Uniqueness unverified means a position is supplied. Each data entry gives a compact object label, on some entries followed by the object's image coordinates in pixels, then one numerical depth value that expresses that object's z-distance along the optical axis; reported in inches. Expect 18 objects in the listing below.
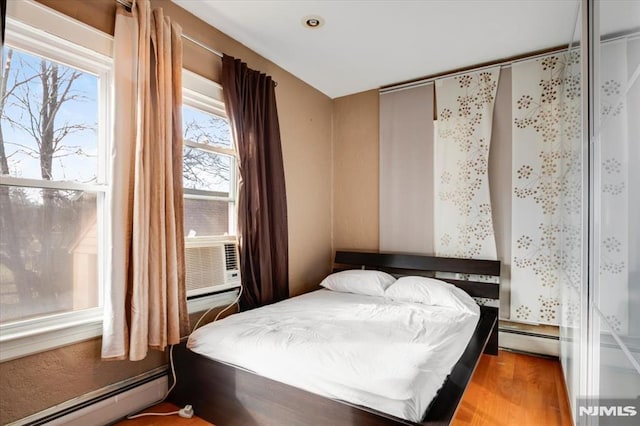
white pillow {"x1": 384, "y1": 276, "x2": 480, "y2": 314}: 97.4
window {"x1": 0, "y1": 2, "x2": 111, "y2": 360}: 60.1
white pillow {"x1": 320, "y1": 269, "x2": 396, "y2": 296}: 112.2
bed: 51.8
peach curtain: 68.6
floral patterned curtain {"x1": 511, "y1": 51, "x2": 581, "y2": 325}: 102.0
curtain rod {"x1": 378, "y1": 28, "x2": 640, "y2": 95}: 103.8
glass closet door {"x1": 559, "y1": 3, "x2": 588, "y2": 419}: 61.1
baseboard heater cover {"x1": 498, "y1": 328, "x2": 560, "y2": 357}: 104.0
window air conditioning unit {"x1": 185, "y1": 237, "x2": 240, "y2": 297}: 89.4
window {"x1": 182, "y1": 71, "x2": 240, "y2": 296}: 90.6
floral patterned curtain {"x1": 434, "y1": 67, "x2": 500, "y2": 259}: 113.2
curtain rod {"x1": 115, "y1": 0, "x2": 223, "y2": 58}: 72.2
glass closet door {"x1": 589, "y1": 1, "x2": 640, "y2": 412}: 34.7
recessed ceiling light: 88.9
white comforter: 52.7
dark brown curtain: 97.6
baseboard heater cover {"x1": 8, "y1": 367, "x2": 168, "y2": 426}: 63.1
